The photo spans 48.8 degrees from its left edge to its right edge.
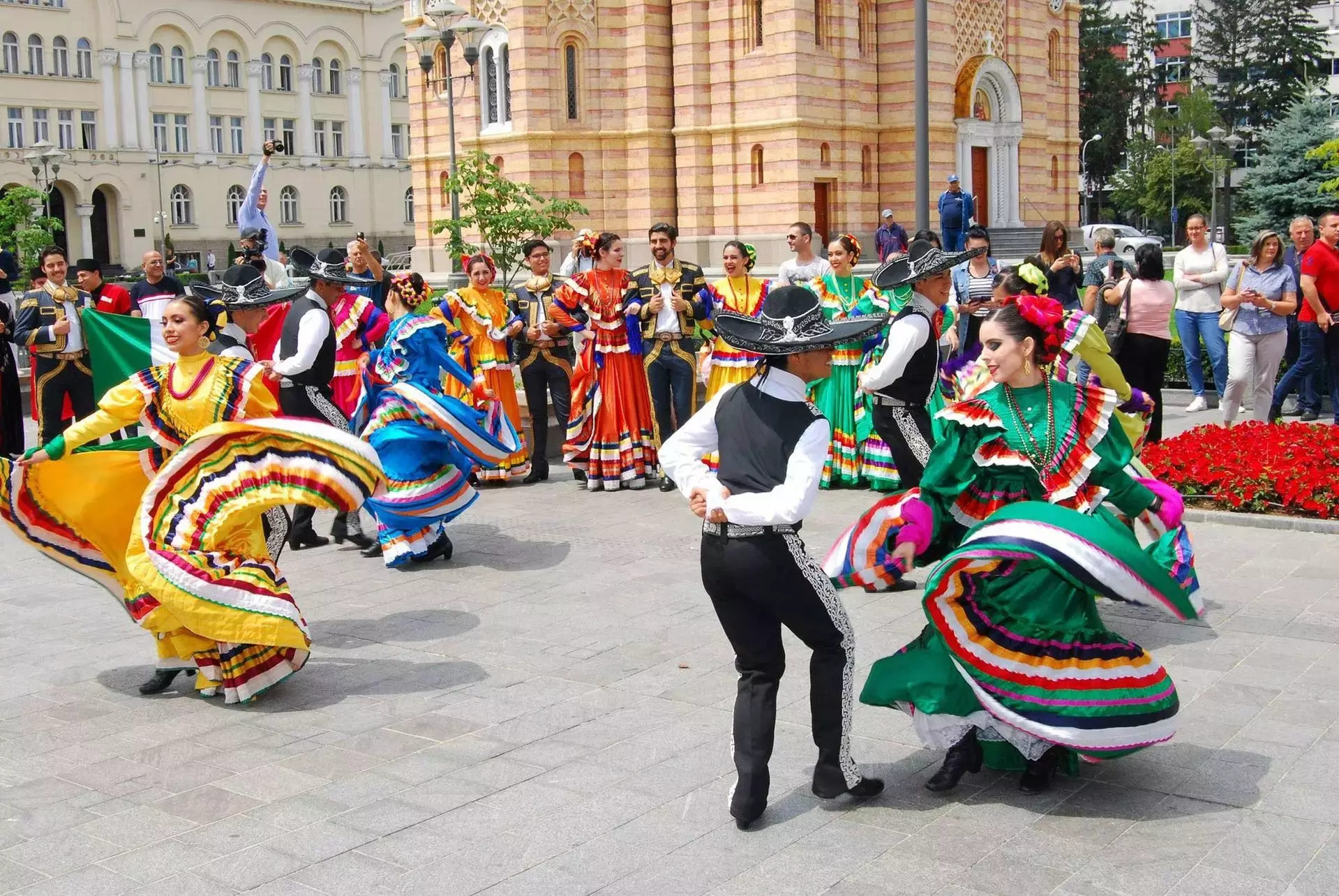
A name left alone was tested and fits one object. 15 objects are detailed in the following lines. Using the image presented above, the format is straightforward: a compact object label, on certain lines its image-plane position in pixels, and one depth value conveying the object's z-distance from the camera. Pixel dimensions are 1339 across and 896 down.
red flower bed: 9.35
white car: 45.03
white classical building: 57.53
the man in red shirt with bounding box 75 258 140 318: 13.52
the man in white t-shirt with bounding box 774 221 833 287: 11.50
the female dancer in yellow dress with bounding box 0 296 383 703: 6.29
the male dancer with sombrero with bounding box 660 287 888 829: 4.71
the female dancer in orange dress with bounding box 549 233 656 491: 11.60
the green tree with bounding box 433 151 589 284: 22.44
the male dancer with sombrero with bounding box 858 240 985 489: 8.00
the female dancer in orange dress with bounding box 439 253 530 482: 11.90
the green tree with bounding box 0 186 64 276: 30.22
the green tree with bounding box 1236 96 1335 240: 38.62
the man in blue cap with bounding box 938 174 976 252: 24.69
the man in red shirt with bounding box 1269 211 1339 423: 12.59
